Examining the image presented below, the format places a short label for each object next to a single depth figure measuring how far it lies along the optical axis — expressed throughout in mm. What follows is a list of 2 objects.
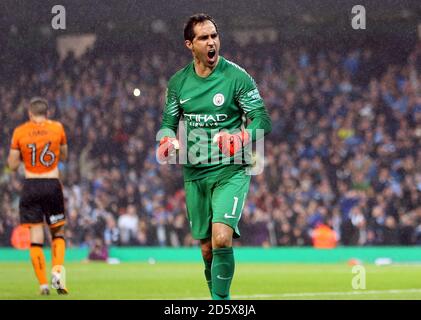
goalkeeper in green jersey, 14453
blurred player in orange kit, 20047
